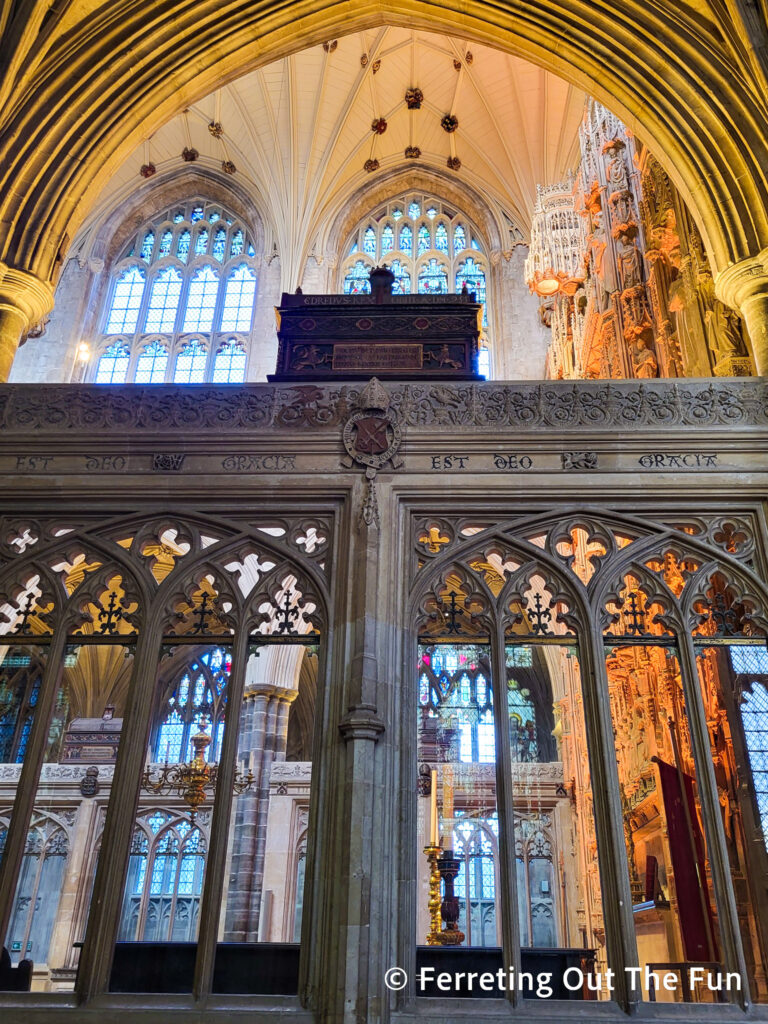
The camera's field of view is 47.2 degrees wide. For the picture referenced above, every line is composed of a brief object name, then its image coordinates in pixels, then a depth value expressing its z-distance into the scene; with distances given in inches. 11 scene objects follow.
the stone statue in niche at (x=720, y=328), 358.0
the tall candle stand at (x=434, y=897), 358.0
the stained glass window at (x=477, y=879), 713.0
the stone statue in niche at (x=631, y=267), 505.0
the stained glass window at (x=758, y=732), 324.8
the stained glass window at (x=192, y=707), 875.4
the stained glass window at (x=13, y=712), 850.5
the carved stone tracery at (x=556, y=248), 690.8
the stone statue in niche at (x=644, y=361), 463.5
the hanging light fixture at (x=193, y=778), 555.5
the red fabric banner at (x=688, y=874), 333.1
